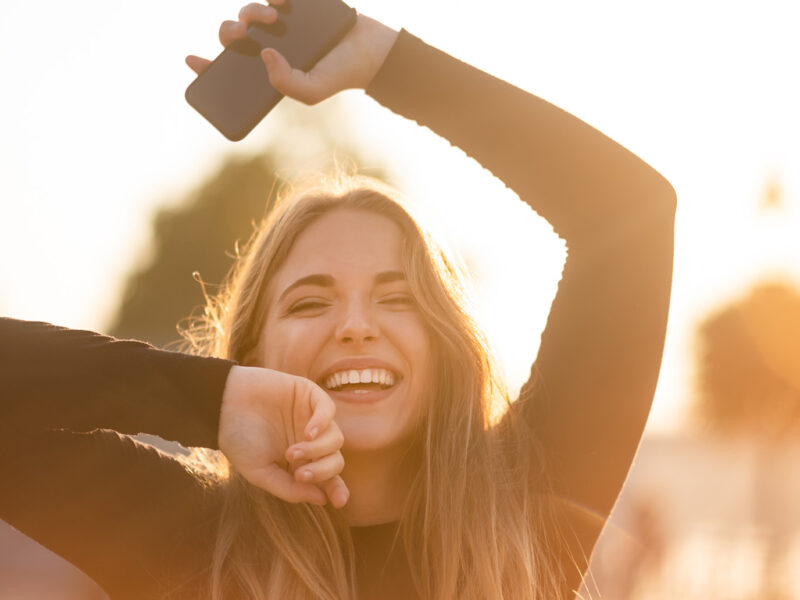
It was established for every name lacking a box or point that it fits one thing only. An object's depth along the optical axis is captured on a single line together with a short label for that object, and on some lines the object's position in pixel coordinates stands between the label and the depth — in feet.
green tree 93.71
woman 8.94
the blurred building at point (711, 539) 38.63
